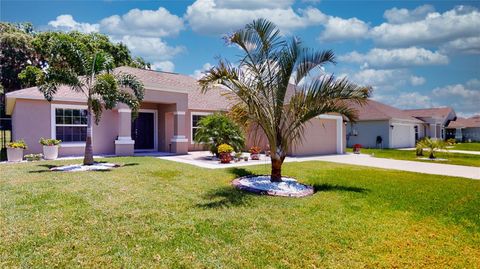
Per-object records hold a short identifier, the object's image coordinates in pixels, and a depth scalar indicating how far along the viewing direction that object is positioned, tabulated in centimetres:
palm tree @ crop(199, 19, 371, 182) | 887
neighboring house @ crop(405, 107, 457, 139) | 4124
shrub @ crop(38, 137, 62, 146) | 1506
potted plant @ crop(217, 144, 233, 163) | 1531
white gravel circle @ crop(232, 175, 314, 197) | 865
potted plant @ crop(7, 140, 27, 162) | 1433
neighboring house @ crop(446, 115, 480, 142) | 4988
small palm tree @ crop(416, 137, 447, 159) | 1985
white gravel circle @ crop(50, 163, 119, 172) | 1179
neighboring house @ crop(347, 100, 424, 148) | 3133
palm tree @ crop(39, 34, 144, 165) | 1206
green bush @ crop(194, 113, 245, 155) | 1684
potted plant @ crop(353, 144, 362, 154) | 2362
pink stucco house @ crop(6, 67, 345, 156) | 1593
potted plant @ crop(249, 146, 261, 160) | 1724
